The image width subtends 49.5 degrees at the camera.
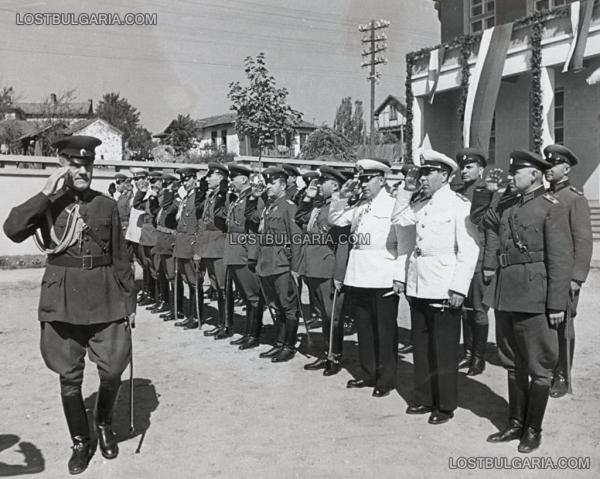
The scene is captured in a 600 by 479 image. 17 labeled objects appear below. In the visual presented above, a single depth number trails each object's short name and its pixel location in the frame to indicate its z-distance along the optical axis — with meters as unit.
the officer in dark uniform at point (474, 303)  5.49
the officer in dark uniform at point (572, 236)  4.62
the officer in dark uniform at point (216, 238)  7.67
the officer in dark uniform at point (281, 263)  6.58
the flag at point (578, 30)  15.06
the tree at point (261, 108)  17.17
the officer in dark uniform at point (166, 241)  8.87
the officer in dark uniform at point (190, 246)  8.16
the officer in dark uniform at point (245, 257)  7.11
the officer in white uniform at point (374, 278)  5.39
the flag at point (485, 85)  17.39
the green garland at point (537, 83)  16.45
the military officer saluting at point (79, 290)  4.00
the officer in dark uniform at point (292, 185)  6.83
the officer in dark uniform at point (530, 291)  4.12
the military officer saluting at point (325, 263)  6.13
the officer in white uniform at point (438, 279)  4.66
